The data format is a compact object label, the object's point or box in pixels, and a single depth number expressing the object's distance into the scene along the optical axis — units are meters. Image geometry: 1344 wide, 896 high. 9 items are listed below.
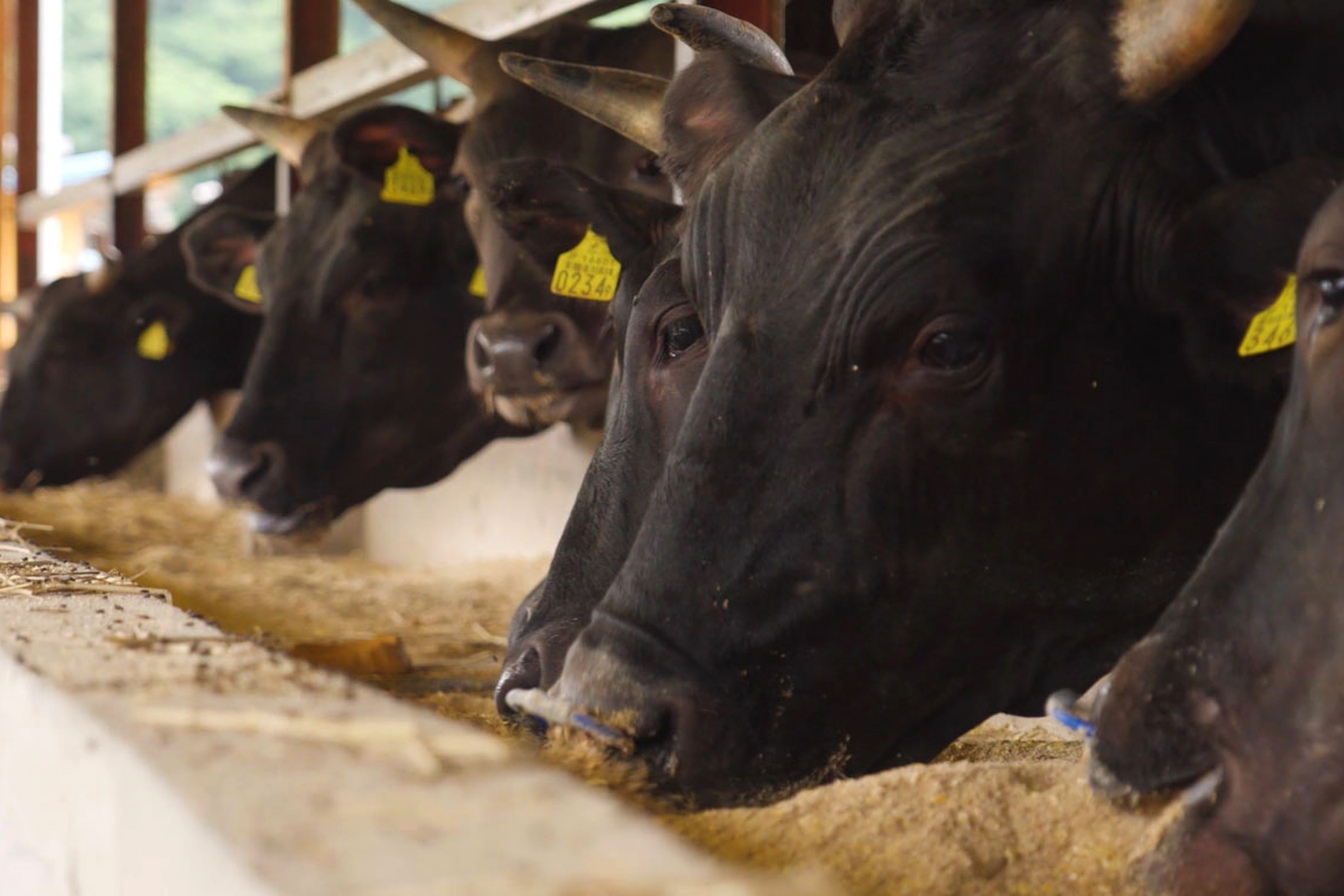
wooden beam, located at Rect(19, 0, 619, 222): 5.01
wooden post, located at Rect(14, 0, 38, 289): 12.10
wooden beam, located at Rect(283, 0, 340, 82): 7.26
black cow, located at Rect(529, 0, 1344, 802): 2.23
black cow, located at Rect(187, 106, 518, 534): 5.43
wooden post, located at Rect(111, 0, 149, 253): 9.75
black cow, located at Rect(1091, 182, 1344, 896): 1.60
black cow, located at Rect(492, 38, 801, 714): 2.92
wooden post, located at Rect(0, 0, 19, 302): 12.69
